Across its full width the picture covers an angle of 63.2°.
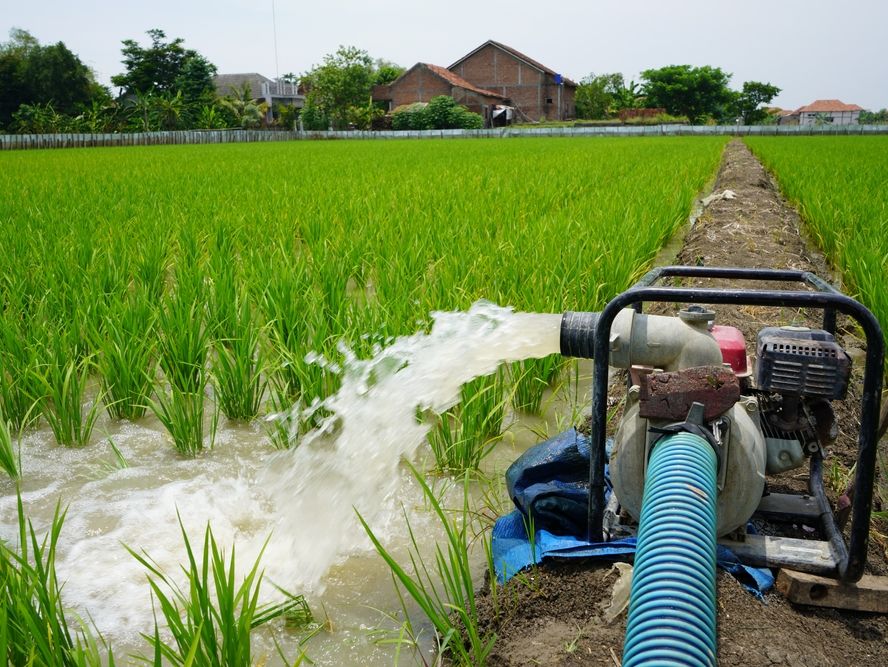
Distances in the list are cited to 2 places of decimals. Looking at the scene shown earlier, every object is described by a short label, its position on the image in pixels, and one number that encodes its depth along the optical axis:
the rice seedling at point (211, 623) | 1.00
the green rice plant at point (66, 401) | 2.07
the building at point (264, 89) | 53.50
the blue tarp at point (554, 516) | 1.34
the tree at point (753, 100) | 53.97
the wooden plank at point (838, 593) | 1.26
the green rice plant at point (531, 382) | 2.30
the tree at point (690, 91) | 44.41
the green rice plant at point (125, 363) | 2.24
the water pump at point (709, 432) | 0.97
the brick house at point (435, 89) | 37.81
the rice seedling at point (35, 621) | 0.97
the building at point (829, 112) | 70.06
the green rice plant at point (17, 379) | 2.14
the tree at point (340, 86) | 37.81
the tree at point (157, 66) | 40.91
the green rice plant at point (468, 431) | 1.92
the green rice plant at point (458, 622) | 1.14
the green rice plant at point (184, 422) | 2.01
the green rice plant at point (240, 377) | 2.24
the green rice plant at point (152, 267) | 3.25
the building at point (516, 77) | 40.25
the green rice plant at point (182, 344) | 2.32
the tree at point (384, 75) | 46.91
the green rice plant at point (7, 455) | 1.85
